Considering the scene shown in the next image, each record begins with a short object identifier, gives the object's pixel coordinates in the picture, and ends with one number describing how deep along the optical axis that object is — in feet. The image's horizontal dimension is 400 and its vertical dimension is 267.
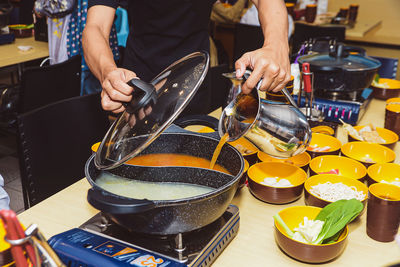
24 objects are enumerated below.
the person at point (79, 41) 9.22
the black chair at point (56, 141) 4.40
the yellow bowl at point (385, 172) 3.84
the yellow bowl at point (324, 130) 4.96
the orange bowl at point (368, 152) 4.29
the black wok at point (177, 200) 2.28
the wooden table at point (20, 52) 9.25
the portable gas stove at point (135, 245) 2.37
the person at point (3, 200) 3.32
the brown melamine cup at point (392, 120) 5.16
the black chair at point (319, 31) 11.30
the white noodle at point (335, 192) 3.42
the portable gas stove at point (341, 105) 5.43
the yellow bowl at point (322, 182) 3.34
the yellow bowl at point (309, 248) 2.78
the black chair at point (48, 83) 7.08
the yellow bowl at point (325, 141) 4.52
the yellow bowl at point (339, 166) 3.94
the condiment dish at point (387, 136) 4.57
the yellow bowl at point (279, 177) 3.56
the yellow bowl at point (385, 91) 6.64
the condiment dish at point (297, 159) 4.07
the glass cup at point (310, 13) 13.99
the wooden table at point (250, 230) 2.96
